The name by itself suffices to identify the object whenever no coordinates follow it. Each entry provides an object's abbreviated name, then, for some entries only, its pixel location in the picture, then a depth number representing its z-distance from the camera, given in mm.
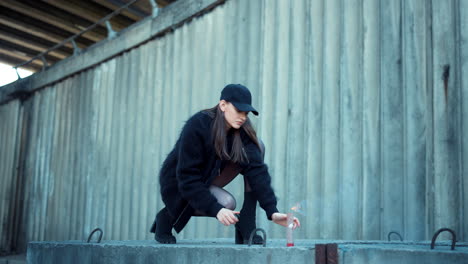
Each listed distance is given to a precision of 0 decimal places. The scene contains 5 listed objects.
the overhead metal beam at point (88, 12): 9266
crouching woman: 3000
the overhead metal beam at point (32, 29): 9859
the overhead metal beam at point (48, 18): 9250
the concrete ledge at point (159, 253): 2521
